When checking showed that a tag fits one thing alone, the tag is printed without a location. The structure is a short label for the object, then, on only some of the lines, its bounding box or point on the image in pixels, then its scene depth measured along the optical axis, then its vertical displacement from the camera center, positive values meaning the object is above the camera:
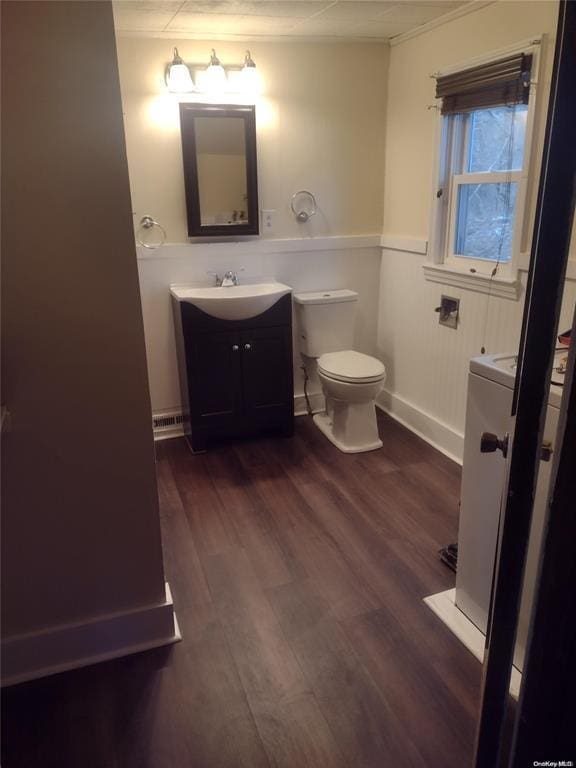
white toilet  3.03 -0.89
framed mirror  2.99 +0.19
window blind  2.26 +0.49
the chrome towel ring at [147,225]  3.03 -0.11
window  2.35 +0.16
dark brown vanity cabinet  2.97 -0.89
